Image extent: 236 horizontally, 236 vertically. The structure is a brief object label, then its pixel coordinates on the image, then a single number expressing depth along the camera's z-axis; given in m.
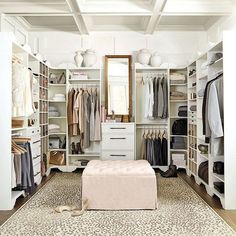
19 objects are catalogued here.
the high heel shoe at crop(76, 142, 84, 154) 4.28
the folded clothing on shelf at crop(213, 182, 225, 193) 2.65
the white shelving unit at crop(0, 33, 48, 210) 2.47
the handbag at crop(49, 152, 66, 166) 4.23
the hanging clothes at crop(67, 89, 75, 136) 4.18
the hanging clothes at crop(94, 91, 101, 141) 4.09
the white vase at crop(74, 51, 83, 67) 4.28
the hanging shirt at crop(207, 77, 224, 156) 2.51
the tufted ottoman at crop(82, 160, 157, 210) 2.46
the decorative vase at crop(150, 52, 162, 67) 4.25
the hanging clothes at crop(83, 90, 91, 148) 4.14
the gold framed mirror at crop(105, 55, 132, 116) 4.37
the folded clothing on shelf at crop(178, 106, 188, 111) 4.19
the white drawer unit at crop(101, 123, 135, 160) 4.08
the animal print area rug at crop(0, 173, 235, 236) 1.99
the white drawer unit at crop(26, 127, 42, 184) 3.17
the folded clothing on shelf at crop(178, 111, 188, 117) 4.17
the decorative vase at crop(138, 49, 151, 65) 4.27
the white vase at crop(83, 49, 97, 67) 4.27
